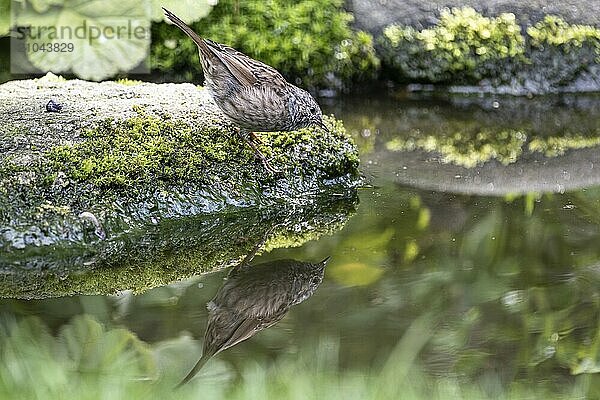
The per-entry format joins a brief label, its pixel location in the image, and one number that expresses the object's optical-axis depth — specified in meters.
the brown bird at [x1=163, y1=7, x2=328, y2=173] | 9.92
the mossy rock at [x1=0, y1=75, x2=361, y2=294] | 9.26
